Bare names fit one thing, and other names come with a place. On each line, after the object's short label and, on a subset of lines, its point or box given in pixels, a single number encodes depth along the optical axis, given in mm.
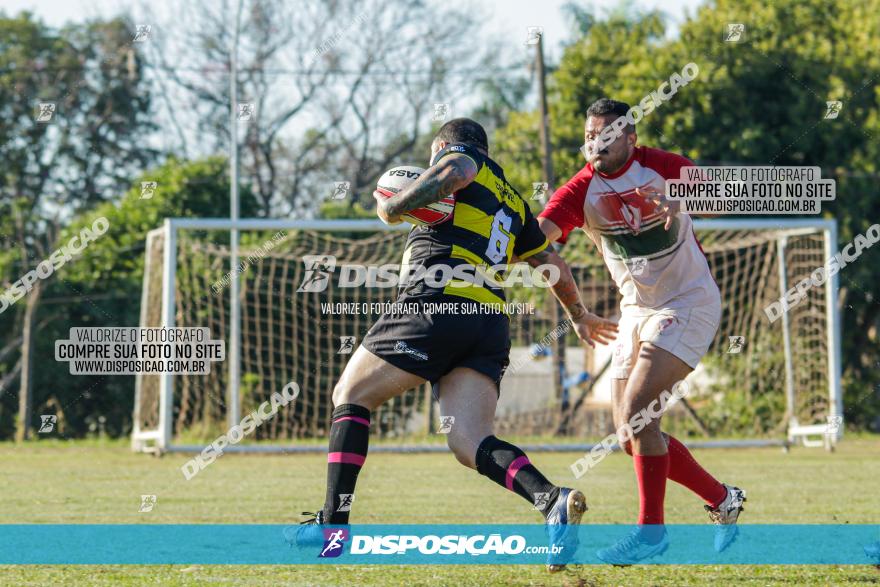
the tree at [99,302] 18500
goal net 15156
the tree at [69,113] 28234
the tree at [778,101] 19688
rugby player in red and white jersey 5656
